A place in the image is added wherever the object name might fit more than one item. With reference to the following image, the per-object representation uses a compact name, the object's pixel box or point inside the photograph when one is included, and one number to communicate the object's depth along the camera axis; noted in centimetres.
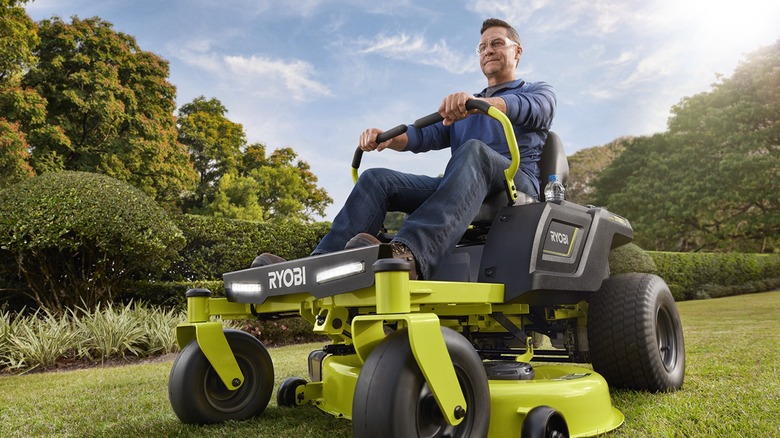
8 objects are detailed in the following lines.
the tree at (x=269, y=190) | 2256
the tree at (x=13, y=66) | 1047
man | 205
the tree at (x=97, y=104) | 1423
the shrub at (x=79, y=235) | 724
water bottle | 255
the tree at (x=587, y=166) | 2871
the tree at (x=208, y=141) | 2406
